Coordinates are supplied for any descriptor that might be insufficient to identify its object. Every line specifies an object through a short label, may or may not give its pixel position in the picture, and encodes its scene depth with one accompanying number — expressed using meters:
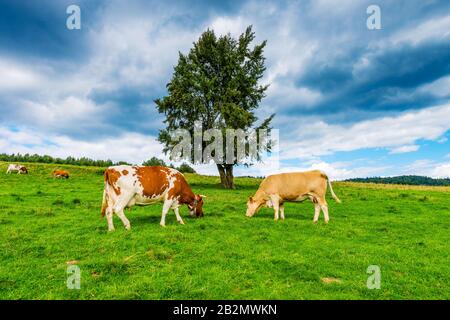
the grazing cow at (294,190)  14.47
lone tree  37.16
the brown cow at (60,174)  38.33
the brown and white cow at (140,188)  11.84
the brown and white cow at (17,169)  40.81
